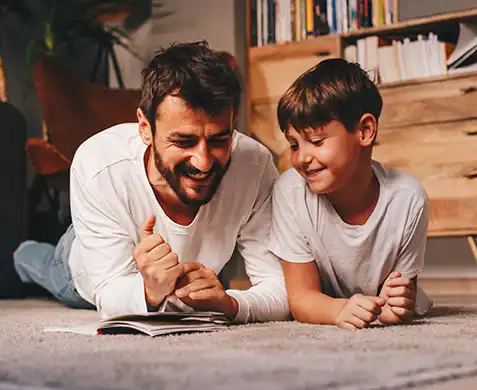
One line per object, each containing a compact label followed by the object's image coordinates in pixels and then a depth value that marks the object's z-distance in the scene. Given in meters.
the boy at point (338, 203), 1.42
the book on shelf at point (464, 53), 2.62
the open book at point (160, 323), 1.22
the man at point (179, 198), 1.34
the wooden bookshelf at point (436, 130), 2.61
